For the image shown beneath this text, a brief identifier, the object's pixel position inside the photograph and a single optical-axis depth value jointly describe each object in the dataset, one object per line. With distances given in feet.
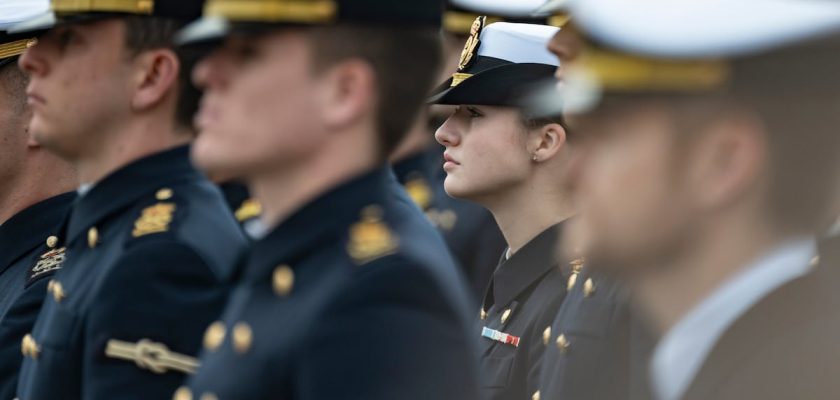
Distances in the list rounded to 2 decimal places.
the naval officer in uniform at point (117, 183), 26.18
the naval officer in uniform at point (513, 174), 36.96
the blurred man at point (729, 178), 16.24
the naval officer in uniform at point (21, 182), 38.11
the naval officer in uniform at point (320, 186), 20.48
